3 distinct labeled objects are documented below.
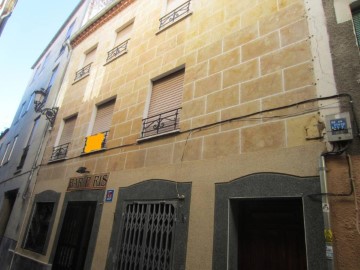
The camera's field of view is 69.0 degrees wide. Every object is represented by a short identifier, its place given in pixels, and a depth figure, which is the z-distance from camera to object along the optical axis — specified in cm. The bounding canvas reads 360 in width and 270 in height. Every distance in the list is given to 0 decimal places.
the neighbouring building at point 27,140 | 956
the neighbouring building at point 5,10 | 487
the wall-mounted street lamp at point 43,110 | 1001
